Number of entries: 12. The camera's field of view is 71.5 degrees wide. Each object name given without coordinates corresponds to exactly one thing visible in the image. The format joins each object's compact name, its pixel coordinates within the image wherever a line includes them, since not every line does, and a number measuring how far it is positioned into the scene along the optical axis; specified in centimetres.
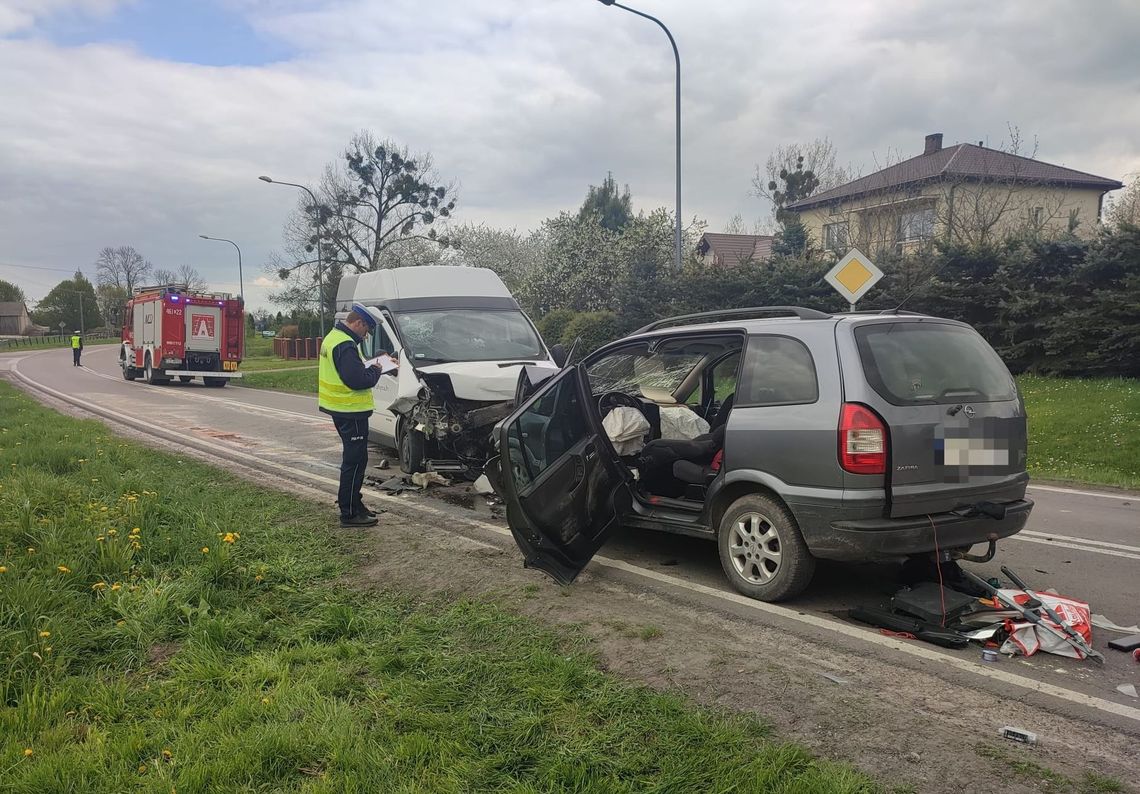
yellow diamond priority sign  1008
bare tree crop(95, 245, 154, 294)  9525
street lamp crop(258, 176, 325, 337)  3316
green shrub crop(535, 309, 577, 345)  2631
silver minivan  411
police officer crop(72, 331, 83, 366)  3735
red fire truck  2514
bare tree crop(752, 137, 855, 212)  3300
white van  788
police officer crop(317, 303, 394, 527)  634
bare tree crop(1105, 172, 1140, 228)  1936
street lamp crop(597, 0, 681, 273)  1524
